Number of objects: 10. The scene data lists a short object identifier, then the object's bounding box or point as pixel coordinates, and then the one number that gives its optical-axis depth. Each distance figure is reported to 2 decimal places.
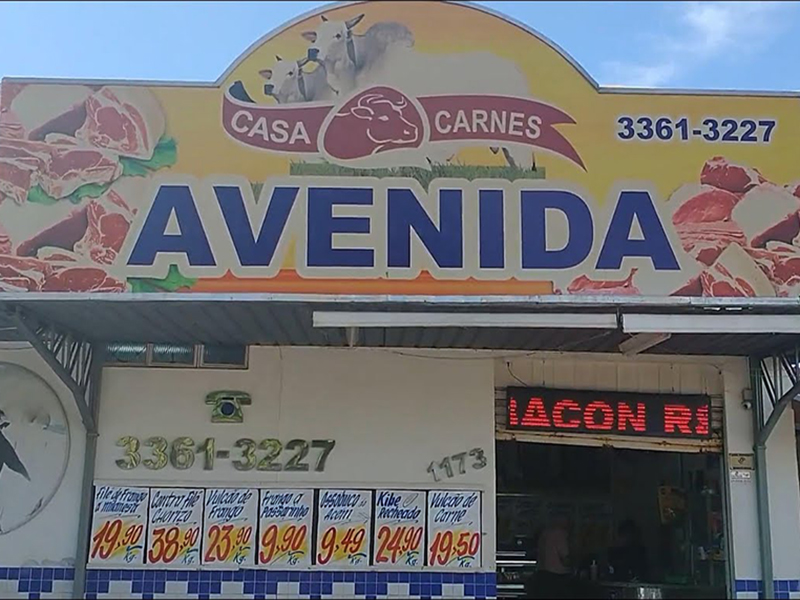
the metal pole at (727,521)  10.33
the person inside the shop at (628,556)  12.19
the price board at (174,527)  9.91
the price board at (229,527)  9.92
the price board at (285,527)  9.95
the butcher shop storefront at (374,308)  8.75
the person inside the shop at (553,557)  10.39
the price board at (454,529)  10.05
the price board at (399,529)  10.02
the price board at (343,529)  9.98
